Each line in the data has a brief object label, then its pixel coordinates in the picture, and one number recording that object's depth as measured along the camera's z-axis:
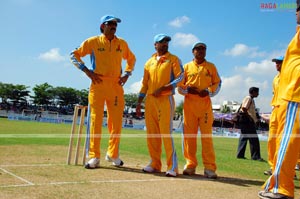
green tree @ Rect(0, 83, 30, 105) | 83.29
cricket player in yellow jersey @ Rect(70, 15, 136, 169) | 5.80
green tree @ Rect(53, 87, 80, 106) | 89.38
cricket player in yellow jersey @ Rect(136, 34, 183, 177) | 5.60
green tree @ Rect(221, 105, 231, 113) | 101.36
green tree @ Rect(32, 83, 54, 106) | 86.00
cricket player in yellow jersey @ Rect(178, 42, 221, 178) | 5.79
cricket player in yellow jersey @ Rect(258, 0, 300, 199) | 3.32
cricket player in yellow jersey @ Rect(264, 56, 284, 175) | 5.68
